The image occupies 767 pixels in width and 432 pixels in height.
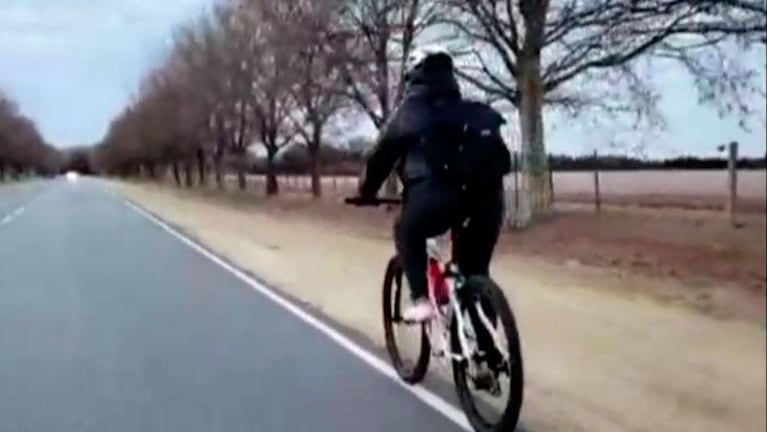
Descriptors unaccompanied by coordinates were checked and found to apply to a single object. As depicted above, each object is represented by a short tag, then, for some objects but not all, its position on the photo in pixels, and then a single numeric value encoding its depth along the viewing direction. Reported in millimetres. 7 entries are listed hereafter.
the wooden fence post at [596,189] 27172
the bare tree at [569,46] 24266
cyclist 7969
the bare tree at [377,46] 30234
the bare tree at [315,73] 33531
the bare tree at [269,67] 36000
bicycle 7328
